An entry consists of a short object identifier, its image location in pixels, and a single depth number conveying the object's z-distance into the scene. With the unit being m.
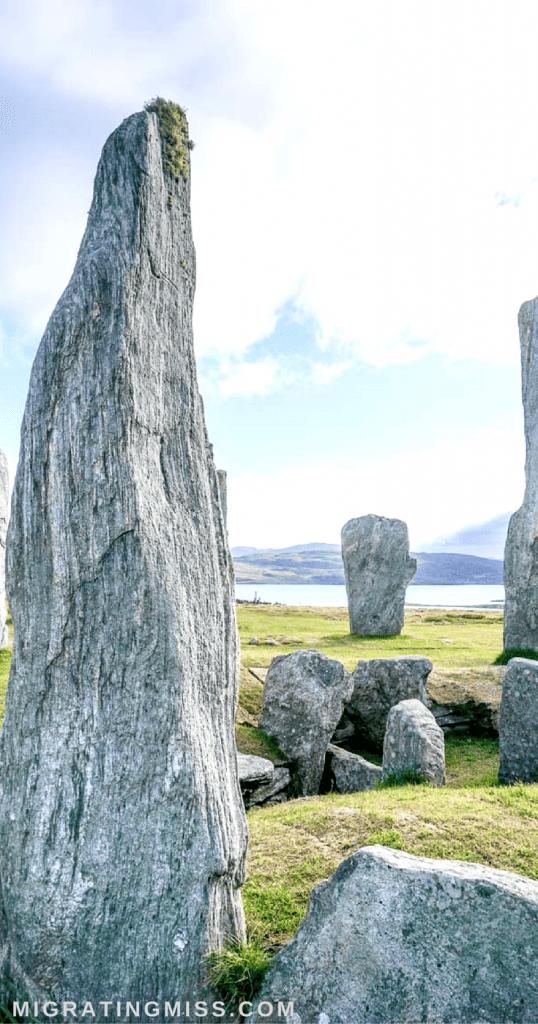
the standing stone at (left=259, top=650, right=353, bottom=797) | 11.69
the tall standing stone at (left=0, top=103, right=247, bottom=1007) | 4.56
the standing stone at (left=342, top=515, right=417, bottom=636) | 25.22
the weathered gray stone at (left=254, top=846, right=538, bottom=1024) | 3.97
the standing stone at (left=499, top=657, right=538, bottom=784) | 10.34
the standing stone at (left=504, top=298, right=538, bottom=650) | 18.14
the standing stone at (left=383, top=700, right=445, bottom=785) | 10.24
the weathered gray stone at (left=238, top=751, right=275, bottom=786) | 10.39
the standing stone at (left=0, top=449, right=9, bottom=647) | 18.16
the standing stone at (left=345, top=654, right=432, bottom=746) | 13.84
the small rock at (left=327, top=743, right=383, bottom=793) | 11.09
